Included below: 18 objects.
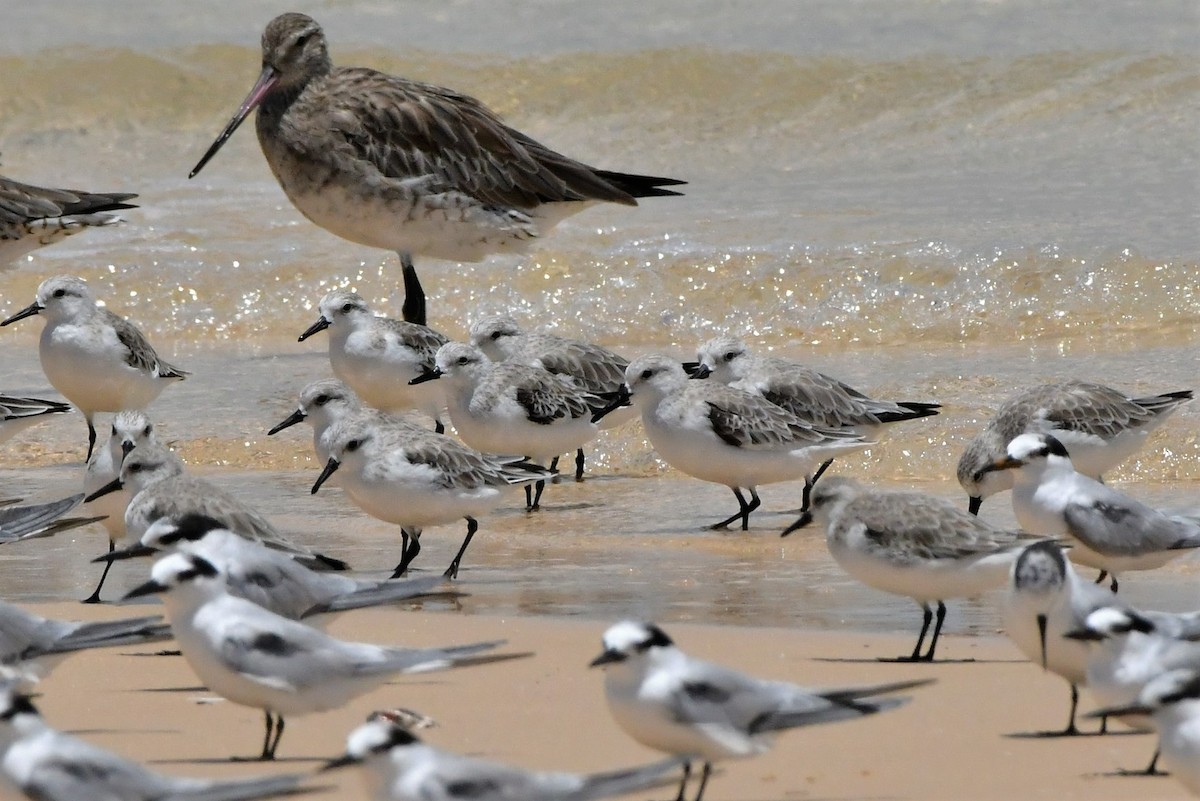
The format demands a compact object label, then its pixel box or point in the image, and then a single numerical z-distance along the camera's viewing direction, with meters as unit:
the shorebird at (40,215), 27.77
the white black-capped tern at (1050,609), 12.22
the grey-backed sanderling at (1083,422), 18.59
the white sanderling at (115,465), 16.56
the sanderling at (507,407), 19.91
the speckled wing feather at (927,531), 14.09
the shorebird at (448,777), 9.19
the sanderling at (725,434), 18.59
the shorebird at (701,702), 10.33
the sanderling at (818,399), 19.77
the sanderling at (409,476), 16.37
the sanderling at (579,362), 21.31
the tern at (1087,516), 14.99
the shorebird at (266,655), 11.20
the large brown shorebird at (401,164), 26.69
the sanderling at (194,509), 14.71
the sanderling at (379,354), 22.56
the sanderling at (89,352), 22.52
